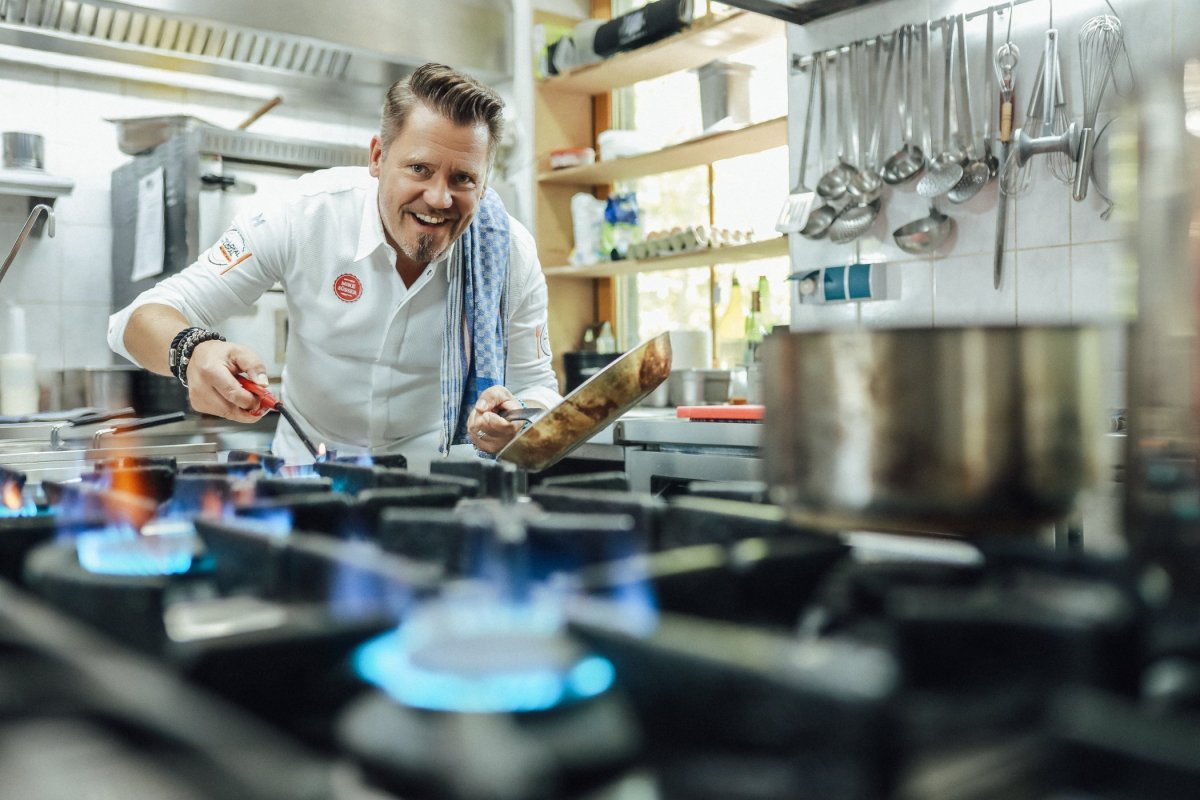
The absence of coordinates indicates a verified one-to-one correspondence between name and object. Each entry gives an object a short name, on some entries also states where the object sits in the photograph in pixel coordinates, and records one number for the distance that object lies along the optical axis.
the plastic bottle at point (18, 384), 2.83
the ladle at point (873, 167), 2.51
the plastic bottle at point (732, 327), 3.02
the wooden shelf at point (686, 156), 2.86
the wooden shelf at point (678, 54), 2.89
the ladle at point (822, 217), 2.60
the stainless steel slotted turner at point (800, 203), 2.64
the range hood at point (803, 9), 2.26
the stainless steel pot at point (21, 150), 2.95
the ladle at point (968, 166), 2.33
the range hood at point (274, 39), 2.79
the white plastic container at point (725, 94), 2.92
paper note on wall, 2.99
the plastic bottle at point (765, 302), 2.98
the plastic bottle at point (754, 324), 2.86
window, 3.14
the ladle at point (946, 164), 2.36
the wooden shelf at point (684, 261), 2.91
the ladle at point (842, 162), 2.59
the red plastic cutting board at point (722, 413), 2.15
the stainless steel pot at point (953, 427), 0.45
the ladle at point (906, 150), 2.44
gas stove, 0.27
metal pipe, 2.45
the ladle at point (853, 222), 2.54
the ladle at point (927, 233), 2.39
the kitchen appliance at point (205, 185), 2.92
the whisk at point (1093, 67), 2.14
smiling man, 1.71
